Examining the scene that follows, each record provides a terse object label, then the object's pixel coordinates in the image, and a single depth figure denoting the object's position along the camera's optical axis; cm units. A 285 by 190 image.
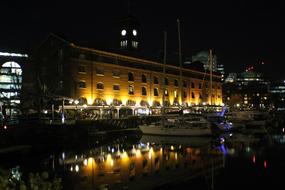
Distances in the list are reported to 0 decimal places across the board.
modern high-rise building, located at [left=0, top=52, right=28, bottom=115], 7568
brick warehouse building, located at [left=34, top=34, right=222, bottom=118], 5381
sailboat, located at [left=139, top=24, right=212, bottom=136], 4512
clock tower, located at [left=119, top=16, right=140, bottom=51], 8975
